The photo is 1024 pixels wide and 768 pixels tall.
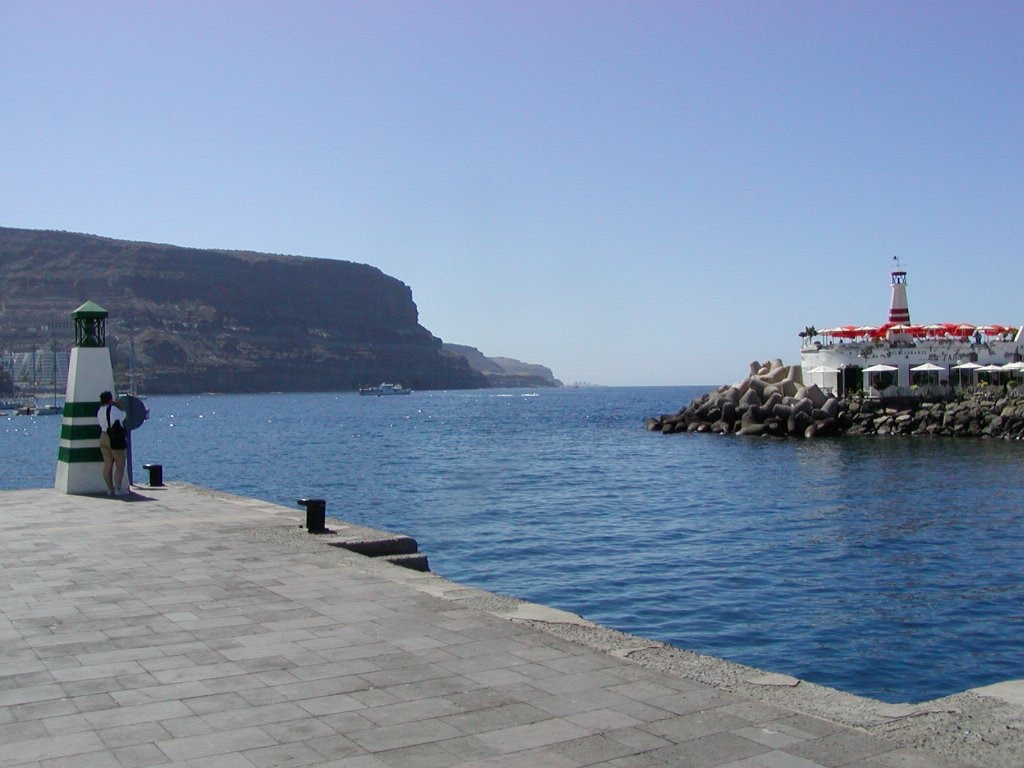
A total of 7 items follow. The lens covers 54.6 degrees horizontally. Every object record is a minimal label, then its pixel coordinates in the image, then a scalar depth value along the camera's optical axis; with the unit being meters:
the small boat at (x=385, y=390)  188.38
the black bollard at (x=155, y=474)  17.58
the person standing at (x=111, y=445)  15.78
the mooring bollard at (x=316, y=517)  12.26
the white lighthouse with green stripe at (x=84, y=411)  16.14
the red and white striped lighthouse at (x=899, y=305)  58.56
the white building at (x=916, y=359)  52.00
